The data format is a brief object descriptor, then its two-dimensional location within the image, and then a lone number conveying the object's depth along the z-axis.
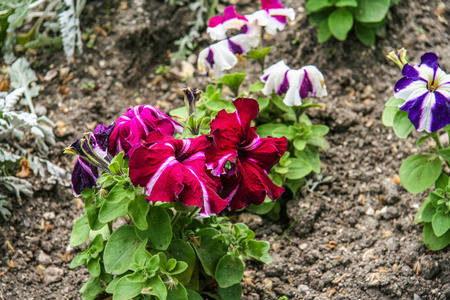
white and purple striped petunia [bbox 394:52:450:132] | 2.14
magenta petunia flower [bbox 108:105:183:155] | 1.99
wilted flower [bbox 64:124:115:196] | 1.91
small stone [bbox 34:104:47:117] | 3.26
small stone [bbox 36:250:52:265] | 2.63
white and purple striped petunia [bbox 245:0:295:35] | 2.88
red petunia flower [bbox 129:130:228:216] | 1.77
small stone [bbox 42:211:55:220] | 2.82
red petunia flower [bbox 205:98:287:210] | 1.86
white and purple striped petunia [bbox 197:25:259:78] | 2.80
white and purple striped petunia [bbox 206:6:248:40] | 2.88
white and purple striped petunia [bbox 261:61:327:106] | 2.66
